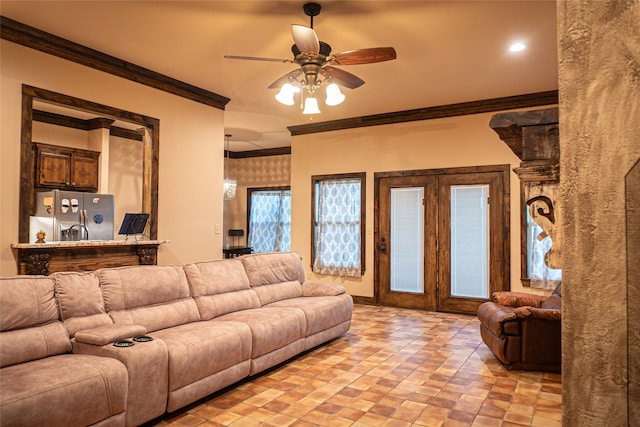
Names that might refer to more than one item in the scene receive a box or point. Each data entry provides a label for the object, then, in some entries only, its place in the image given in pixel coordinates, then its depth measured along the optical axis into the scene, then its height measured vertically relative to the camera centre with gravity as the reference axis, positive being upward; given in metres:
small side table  9.04 -0.58
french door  5.92 -0.18
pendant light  8.22 +0.73
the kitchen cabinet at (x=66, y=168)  6.61 +0.94
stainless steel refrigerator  5.73 +0.15
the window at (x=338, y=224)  7.02 +0.02
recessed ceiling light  4.12 +1.80
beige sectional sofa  2.12 -0.78
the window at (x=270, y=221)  9.39 +0.09
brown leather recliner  3.61 -1.00
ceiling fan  3.18 +1.38
